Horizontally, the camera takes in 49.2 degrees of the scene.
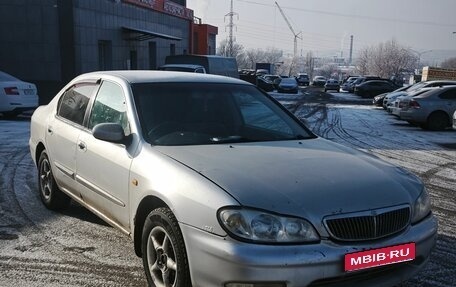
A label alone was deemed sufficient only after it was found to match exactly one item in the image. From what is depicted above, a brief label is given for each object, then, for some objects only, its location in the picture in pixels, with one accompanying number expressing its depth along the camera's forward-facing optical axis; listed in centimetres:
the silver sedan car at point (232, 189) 284
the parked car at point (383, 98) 2185
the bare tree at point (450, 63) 12550
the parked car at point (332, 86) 4947
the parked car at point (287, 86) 3988
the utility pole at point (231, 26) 10173
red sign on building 2919
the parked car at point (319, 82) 6431
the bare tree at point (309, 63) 13738
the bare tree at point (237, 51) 11906
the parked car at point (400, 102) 1560
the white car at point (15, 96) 1403
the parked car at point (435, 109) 1500
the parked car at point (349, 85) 4731
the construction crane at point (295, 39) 14280
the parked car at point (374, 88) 3647
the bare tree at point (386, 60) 11175
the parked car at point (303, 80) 6675
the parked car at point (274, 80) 4256
